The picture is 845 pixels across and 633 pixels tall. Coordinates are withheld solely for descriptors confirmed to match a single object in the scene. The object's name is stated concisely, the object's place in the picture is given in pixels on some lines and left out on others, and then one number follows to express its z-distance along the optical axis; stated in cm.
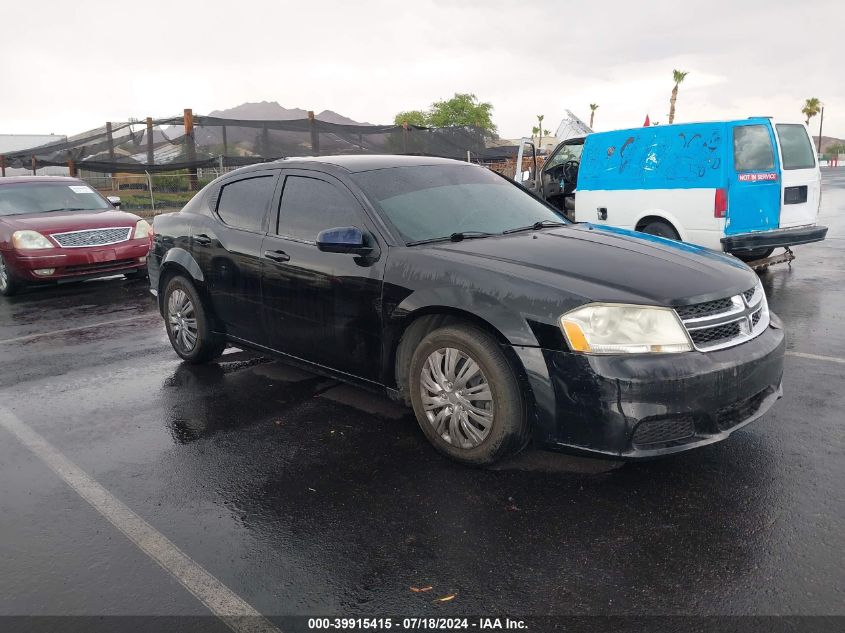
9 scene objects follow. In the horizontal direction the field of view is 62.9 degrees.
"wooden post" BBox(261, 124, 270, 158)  1830
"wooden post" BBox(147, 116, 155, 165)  1808
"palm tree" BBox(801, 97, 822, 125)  10375
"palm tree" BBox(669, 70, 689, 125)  5606
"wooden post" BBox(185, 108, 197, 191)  1766
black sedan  318
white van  811
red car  928
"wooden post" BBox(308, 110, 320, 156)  1883
